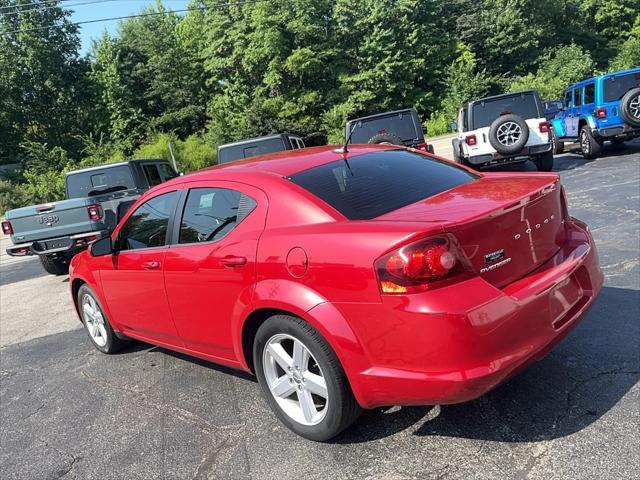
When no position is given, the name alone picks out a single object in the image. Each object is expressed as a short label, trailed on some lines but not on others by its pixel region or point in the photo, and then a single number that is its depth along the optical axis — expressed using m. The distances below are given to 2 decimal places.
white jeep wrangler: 10.63
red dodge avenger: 2.36
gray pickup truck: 8.26
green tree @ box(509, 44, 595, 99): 36.81
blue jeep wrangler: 11.29
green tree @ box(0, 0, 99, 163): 37.91
